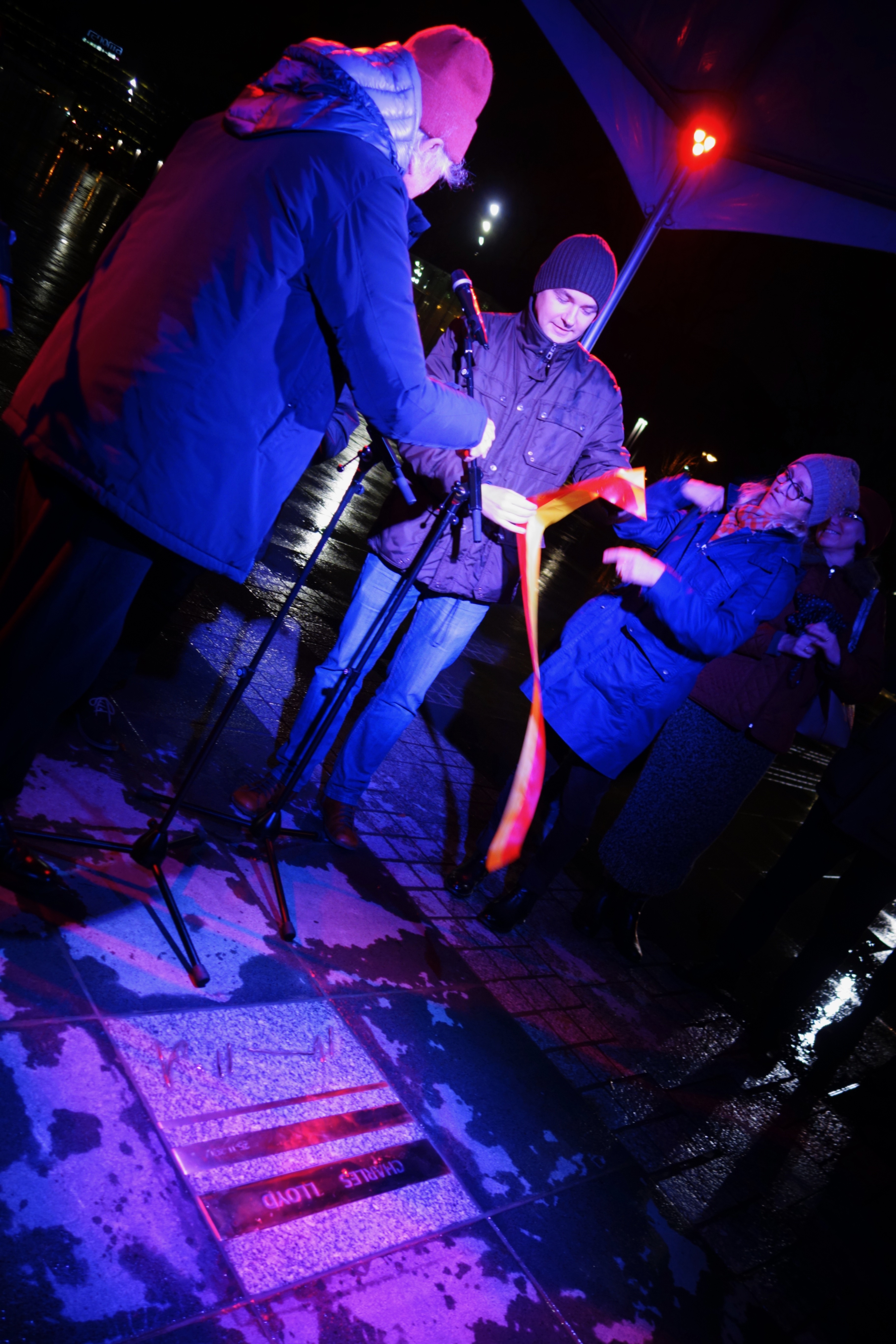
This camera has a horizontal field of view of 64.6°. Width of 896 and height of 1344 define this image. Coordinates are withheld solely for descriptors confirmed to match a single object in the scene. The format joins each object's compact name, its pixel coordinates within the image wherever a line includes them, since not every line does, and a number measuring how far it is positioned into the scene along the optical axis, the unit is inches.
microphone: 82.4
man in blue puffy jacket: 64.4
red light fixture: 173.8
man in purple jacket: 111.1
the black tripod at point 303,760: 101.6
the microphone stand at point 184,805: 85.0
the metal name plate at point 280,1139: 66.4
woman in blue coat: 116.4
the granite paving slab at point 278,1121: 64.9
